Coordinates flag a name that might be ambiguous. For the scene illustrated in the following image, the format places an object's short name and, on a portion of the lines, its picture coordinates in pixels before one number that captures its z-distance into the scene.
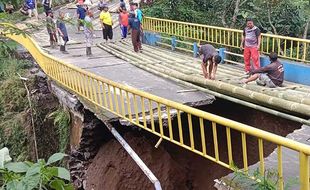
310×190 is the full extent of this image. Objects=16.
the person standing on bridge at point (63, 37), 12.53
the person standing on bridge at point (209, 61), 8.39
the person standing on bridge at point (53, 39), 13.37
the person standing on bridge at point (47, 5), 14.89
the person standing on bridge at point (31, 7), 18.36
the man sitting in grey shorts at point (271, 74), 7.86
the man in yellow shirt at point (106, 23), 13.65
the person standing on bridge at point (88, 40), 11.95
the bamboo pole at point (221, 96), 5.56
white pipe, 4.98
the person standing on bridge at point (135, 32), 12.11
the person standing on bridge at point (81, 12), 13.59
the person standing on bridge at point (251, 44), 9.12
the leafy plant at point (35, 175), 2.09
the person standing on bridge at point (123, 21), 14.61
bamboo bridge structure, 4.09
